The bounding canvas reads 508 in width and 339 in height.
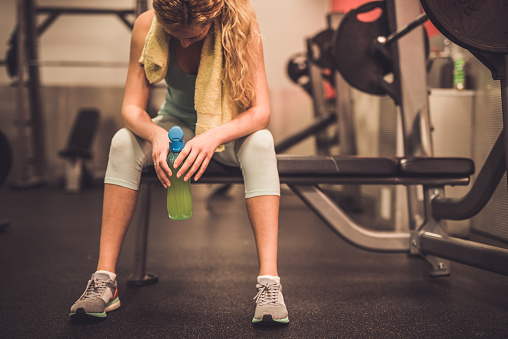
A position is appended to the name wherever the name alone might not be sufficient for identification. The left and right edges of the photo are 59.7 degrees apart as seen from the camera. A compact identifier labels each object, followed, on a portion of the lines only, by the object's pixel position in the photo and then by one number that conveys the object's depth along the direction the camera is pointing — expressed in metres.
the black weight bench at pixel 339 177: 1.30
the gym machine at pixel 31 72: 4.27
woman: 1.09
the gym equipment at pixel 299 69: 3.71
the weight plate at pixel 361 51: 1.81
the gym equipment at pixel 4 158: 2.22
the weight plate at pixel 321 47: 3.25
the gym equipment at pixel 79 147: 4.36
